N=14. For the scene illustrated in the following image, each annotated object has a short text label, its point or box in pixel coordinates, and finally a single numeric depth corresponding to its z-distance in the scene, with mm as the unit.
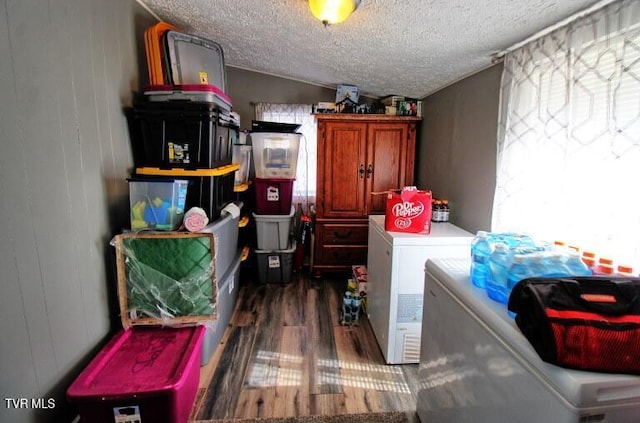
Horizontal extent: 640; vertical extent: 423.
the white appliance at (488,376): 695
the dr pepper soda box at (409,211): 1912
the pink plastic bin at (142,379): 1180
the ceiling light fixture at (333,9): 1365
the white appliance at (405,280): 1856
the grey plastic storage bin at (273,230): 3020
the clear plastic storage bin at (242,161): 2770
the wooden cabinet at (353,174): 3031
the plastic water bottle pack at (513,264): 1008
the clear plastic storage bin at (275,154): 2846
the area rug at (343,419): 1543
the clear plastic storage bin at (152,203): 1576
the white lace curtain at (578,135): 1039
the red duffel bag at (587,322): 706
